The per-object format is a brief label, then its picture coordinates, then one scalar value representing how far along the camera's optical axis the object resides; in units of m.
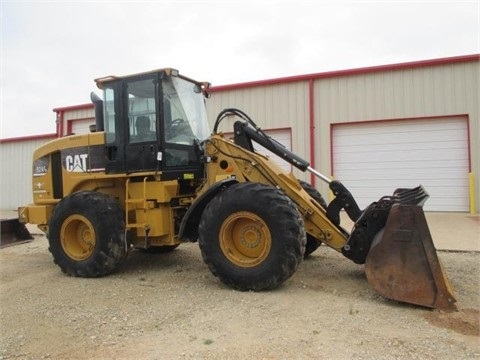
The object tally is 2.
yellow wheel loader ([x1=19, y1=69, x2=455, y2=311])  4.78
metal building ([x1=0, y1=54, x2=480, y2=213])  11.96
